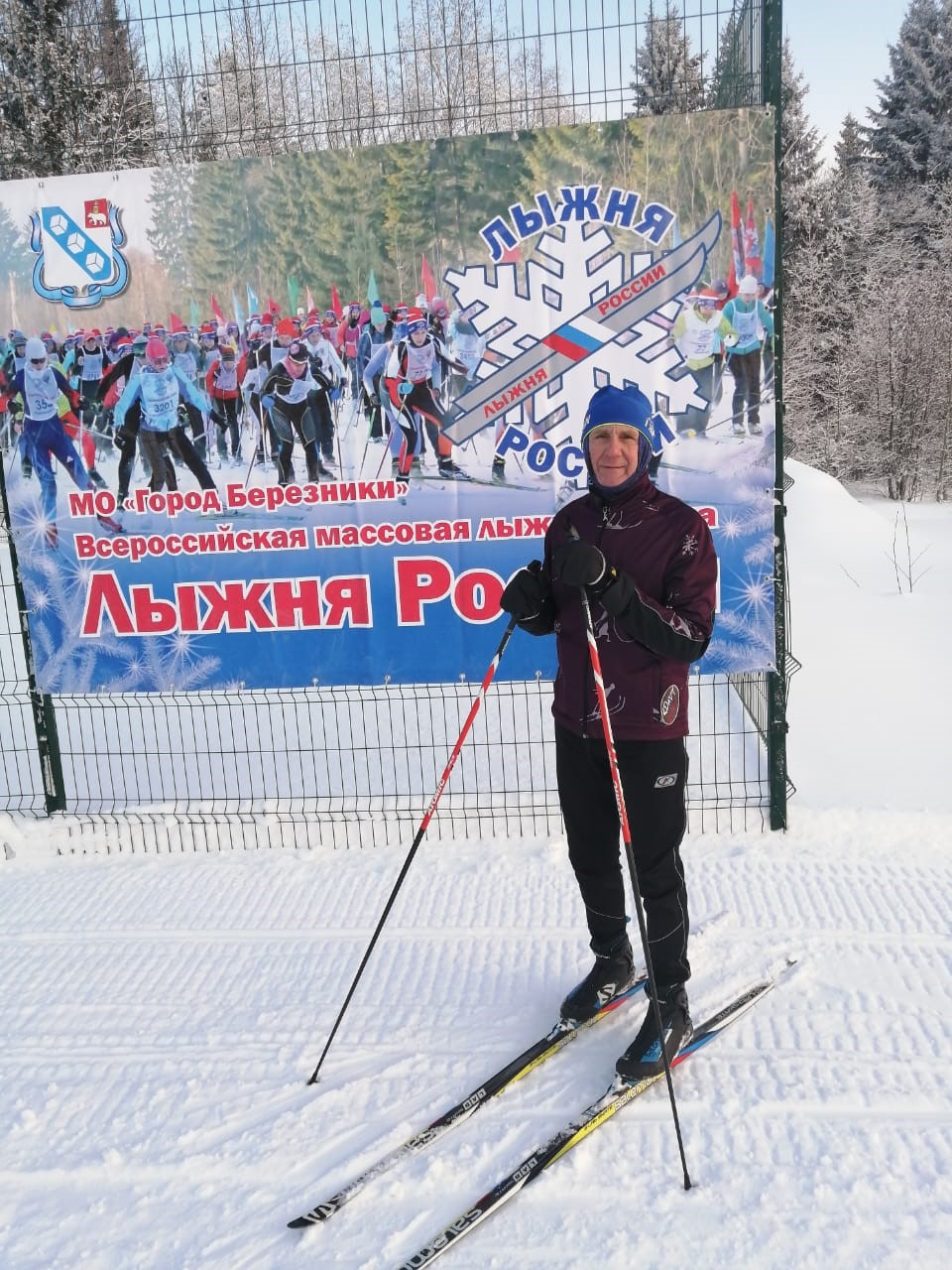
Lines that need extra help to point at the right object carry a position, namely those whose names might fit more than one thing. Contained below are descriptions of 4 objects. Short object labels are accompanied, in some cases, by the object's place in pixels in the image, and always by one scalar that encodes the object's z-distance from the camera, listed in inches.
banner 161.9
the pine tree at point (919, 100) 1149.7
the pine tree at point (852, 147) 1217.4
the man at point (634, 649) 108.3
